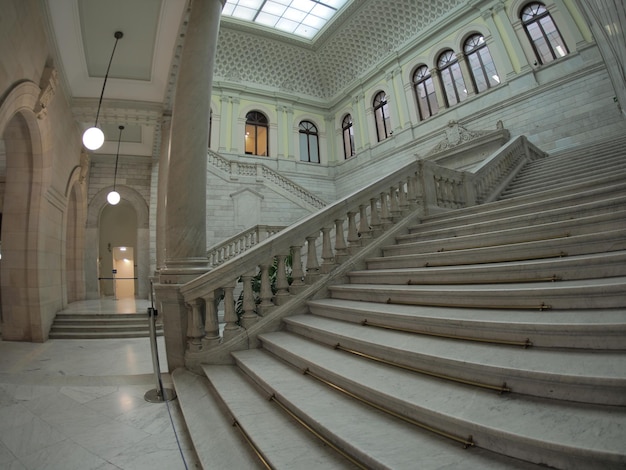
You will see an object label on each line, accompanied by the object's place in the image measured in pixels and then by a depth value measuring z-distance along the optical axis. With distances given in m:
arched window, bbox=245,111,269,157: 17.42
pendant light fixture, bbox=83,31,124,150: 4.75
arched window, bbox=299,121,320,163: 18.91
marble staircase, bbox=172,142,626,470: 1.23
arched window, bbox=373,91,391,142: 16.41
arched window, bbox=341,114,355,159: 18.66
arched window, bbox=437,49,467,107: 13.33
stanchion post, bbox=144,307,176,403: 2.70
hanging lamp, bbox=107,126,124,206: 8.68
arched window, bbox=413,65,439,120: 14.28
